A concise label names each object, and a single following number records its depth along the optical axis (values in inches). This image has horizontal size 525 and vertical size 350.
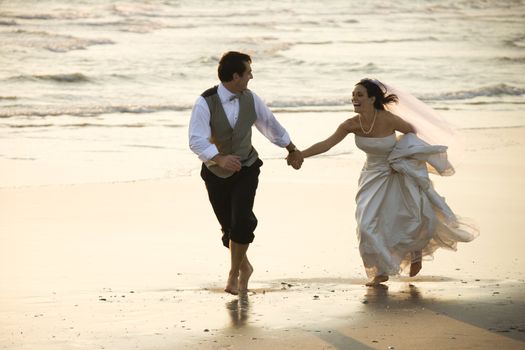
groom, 529.1
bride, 555.6
